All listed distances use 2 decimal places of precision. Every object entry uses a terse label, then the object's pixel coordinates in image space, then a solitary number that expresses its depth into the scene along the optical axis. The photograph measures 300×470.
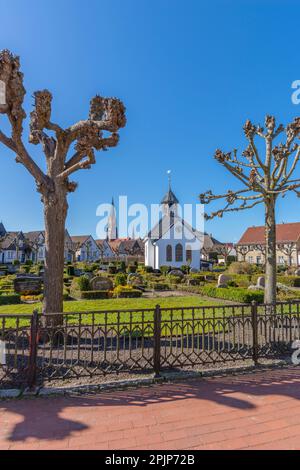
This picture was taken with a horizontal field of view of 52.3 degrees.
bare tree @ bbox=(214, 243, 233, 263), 61.11
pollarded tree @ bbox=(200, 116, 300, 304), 8.92
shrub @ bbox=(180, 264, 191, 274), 34.29
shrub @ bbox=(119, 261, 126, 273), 32.28
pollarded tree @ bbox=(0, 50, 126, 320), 7.28
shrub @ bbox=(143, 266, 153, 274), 33.38
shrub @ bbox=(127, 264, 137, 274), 32.48
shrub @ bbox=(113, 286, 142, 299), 16.84
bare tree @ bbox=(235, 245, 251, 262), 56.25
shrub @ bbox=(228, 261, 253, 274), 31.41
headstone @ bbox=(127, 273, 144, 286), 22.36
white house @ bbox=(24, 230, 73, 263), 58.38
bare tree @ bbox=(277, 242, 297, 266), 47.13
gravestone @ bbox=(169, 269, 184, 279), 28.76
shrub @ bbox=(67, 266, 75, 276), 29.73
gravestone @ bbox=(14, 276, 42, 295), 18.05
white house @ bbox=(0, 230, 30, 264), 56.67
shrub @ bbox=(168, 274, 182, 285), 23.53
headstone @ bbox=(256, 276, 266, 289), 21.16
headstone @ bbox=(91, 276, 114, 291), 17.98
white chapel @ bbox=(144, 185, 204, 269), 38.06
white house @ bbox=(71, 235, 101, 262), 65.56
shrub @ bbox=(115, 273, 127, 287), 20.97
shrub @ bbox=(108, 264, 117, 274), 31.06
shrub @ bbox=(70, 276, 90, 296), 17.36
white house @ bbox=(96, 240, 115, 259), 70.38
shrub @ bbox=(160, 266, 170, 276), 31.81
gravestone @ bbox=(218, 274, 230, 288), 22.08
